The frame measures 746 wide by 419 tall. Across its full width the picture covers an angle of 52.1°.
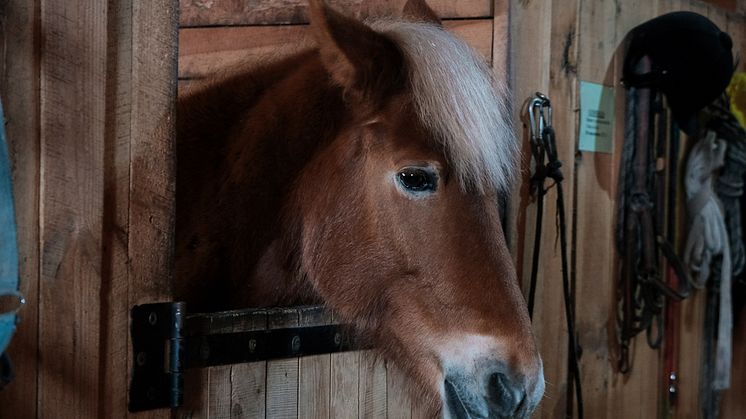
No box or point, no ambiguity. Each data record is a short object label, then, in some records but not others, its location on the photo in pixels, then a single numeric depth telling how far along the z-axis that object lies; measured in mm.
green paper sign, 2291
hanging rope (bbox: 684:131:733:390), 2752
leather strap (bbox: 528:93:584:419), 2000
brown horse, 1257
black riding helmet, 2422
